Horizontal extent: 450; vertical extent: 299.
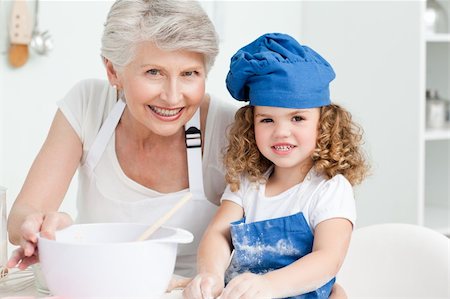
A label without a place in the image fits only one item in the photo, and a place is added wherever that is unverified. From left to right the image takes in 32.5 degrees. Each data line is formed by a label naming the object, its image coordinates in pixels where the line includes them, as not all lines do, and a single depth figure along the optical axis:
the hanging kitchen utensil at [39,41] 2.91
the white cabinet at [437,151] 3.42
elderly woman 1.65
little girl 1.47
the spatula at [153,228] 1.22
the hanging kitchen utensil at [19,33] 2.85
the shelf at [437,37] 3.11
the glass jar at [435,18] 3.28
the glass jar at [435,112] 3.25
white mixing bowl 1.10
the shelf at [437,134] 3.12
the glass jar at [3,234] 1.42
